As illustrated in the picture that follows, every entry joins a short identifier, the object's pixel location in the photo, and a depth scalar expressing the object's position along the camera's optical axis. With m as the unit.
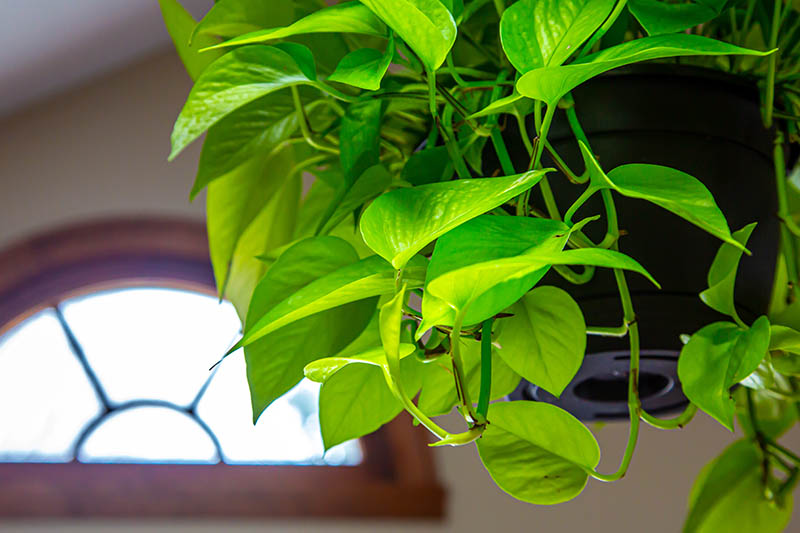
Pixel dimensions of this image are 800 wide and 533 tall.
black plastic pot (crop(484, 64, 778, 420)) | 0.83
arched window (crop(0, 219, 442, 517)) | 3.52
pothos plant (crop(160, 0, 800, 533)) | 0.51
